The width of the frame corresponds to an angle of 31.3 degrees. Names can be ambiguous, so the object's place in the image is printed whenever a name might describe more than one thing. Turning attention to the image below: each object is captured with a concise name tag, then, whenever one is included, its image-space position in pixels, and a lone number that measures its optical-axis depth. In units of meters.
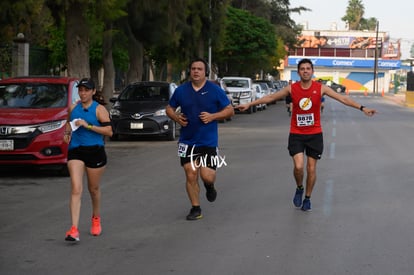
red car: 11.47
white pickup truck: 34.97
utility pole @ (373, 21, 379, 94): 89.94
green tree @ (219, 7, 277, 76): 50.47
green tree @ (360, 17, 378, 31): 140.12
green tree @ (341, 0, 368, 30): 136.90
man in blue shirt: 8.21
